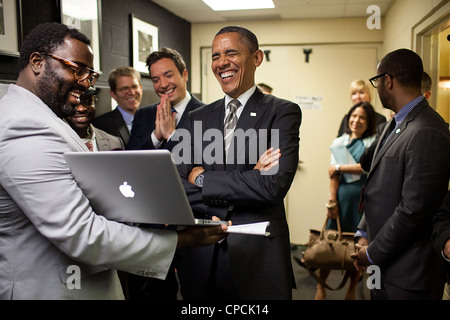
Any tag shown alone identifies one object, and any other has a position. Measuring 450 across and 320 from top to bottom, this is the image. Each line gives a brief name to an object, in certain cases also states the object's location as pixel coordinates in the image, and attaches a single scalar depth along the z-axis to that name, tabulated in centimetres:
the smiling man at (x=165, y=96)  217
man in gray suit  95
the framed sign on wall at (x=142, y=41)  352
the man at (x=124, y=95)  263
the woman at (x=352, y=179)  296
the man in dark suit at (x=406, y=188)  147
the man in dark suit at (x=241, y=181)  144
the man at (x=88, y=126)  197
